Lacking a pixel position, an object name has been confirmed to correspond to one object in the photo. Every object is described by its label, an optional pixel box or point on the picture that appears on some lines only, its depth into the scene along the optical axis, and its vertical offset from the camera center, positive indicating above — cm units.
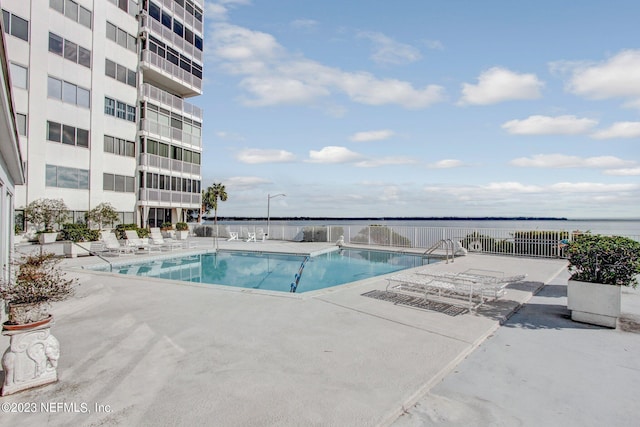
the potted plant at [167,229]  2547 -122
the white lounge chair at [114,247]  1594 -160
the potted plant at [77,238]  1552 -133
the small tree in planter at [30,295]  346 -87
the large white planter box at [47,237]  1739 -133
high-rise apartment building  1900 +712
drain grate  654 -171
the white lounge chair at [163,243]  1848 -162
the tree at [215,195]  4469 +236
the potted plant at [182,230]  2605 -132
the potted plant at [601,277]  568 -94
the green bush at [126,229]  2086 -110
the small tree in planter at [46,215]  1781 -24
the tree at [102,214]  2136 -16
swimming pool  1247 -225
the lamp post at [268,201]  3208 +123
